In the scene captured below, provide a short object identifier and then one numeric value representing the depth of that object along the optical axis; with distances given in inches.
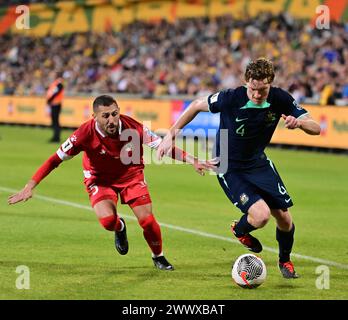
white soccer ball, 637.3
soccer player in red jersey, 703.7
